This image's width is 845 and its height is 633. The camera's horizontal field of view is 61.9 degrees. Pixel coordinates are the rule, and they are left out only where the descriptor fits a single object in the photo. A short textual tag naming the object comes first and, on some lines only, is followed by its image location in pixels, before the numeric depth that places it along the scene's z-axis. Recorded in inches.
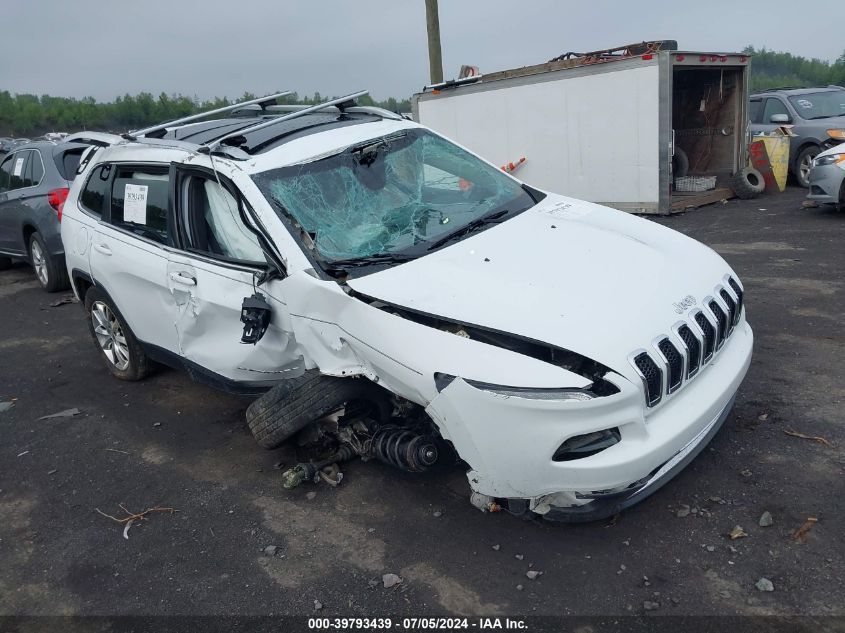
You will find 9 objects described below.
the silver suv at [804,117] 477.1
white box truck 427.2
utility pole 547.8
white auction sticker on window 189.8
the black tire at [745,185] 483.5
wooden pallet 455.2
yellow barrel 490.6
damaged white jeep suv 113.7
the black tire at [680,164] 511.8
